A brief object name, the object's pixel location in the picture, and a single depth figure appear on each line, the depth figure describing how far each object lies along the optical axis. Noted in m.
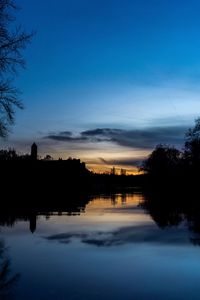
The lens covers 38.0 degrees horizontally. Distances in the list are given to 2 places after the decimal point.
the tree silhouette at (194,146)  59.69
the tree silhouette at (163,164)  104.37
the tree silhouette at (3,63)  12.34
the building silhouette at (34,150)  87.01
